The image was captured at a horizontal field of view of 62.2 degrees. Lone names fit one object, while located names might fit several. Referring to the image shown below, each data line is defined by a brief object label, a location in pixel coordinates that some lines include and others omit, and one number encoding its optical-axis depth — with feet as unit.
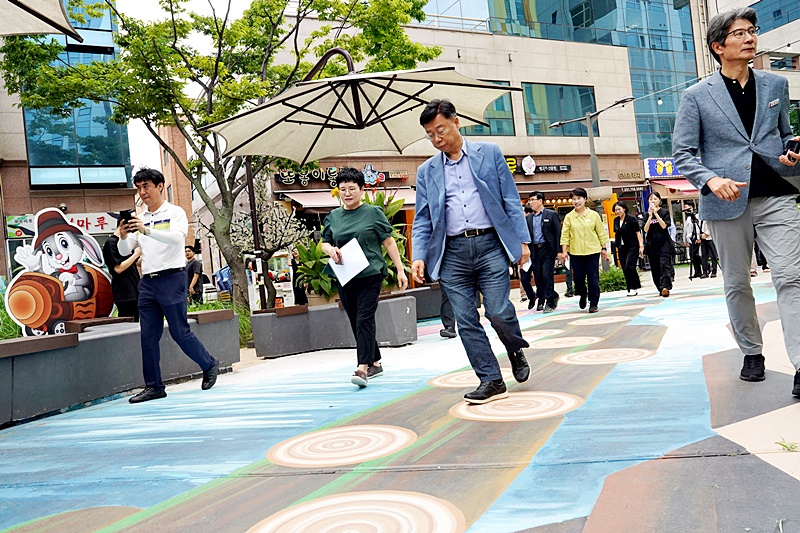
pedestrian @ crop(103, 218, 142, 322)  27.71
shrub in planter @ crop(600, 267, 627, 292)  45.68
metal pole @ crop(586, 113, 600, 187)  74.18
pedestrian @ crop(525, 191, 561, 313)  34.73
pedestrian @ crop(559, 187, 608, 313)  31.45
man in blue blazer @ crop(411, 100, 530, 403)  13.24
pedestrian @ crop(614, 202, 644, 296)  37.04
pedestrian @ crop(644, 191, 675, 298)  35.06
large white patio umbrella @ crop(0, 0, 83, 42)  11.23
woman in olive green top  18.06
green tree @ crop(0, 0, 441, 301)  35.55
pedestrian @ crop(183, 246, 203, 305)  39.08
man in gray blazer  11.11
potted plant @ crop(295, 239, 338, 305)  30.27
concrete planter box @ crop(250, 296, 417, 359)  26.23
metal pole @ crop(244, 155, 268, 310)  36.09
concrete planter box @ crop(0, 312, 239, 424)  15.89
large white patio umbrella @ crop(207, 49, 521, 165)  21.66
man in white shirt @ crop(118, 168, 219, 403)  17.56
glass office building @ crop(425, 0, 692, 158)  88.84
